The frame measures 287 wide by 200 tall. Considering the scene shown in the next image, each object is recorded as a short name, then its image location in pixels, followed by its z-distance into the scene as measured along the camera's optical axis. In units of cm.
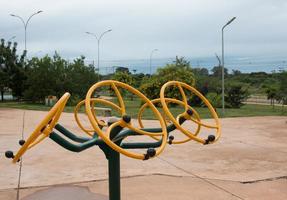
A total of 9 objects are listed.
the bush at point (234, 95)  2803
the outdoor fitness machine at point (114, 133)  298
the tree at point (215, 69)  6650
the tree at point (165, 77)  2736
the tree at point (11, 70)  3106
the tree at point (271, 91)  2559
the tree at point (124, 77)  3949
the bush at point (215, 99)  2638
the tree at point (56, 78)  2906
